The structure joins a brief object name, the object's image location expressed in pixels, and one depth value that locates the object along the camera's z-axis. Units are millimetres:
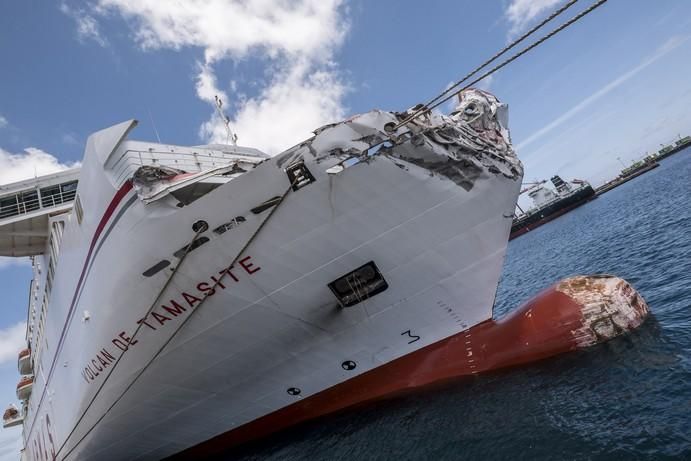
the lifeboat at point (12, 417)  28109
